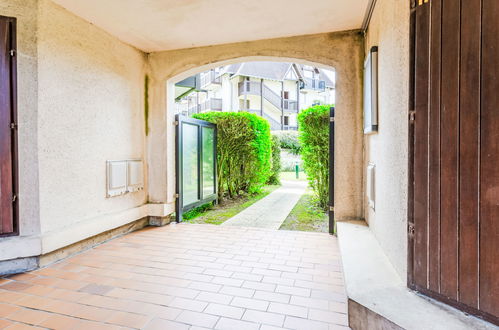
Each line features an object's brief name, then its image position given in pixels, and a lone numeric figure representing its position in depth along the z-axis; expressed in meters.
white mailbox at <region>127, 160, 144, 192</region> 4.29
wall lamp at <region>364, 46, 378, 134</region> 2.98
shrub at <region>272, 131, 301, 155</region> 13.35
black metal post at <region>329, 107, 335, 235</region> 4.04
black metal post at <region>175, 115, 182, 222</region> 4.76
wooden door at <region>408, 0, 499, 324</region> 1.35
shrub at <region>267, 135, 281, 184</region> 9.46
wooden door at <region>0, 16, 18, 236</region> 2.75
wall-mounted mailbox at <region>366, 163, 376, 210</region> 3.05
